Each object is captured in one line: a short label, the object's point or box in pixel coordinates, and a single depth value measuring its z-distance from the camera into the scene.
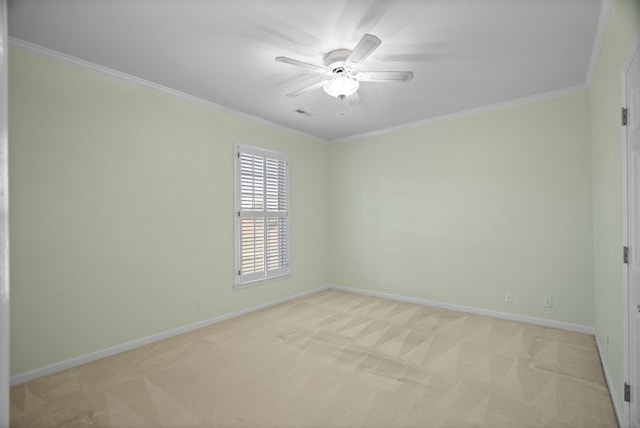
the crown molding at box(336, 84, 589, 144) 3.48
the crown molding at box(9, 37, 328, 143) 2.53
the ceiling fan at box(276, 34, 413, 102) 2.61
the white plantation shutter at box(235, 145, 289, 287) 4.21
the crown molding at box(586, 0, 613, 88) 2.08
